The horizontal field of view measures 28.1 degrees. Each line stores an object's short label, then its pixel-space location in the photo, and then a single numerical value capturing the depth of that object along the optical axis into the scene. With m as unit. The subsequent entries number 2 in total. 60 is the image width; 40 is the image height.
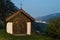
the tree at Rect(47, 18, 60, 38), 11.40
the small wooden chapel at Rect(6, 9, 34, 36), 11.49
